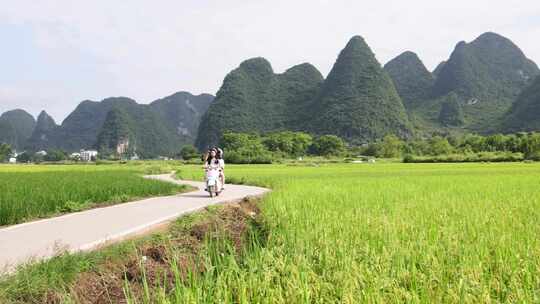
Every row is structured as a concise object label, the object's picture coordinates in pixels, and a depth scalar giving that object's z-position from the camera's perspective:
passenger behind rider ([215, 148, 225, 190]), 11.84
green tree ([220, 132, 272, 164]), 52.91
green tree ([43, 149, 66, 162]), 91.38
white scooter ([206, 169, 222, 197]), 11.45
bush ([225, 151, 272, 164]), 52.12
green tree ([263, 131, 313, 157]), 71.94
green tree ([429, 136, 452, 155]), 61.44
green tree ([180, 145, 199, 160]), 74.76
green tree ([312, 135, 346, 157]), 73.81
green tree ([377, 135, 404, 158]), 68.06
